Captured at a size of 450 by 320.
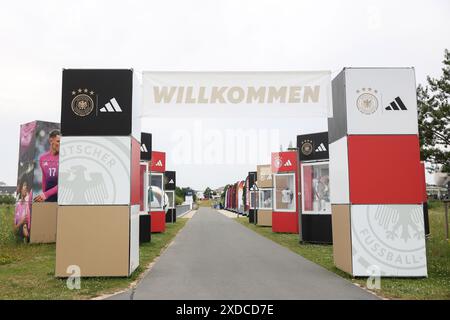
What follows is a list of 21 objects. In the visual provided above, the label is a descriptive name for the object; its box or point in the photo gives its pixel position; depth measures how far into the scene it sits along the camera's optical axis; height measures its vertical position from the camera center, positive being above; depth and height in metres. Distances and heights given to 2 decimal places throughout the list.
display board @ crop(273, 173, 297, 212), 18.20 +0.29
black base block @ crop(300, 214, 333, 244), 13.54 -1.00
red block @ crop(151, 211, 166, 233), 18.67 -1.01
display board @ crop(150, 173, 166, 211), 18.52 +0.29
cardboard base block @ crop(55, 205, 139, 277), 7.72 -0.78
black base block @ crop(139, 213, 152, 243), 13.80 -0.94
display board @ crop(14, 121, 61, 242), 14.62 +0.76
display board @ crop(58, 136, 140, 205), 7.89 +0.59
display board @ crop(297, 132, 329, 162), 13.53 +1.74
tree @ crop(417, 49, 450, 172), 17.84 +3.44
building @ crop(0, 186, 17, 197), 125.62 +3.51
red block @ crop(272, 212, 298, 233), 18.33 -1.07
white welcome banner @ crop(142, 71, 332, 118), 8.60 +2.25
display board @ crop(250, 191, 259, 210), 25.63 -0.10
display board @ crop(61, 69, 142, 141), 8.02 +1.89
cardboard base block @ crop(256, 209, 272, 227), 23.59 -1.14
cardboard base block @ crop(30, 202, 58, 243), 14.46 -0.79
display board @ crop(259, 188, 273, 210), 23.55 -0.03
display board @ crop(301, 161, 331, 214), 13.70 +0.34
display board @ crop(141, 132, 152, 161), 14.88 +1.96
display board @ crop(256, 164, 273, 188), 23.75 +1.32
